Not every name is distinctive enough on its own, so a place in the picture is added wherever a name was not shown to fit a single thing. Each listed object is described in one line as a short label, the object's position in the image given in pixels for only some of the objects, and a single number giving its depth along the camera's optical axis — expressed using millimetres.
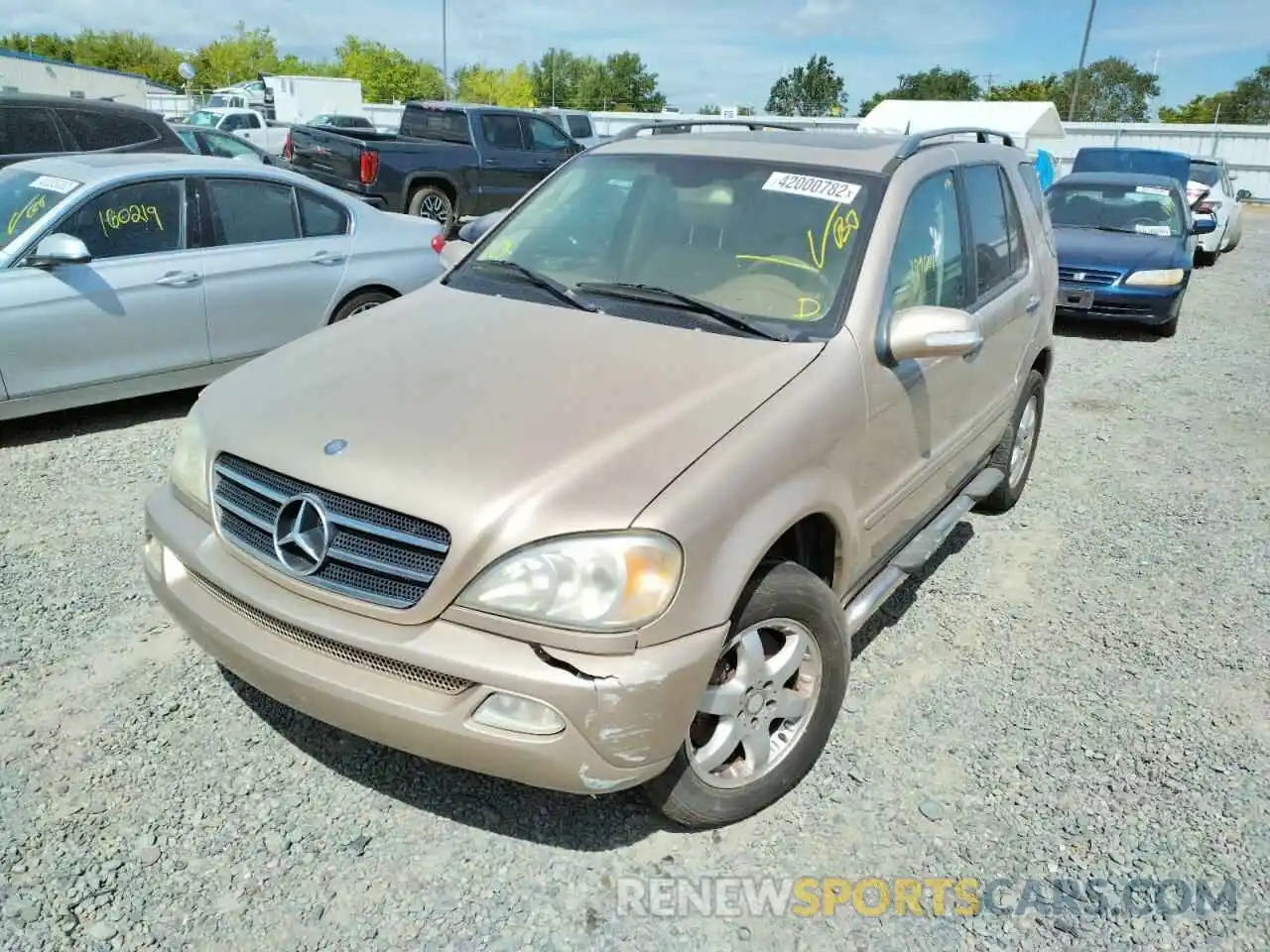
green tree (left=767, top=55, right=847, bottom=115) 73500
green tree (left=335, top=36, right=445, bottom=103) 68000
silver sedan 5320
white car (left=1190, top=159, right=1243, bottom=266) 15727
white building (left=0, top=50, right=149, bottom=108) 34062
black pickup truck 12922
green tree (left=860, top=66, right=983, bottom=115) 68500
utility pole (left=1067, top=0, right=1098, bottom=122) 41388
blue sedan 9703
